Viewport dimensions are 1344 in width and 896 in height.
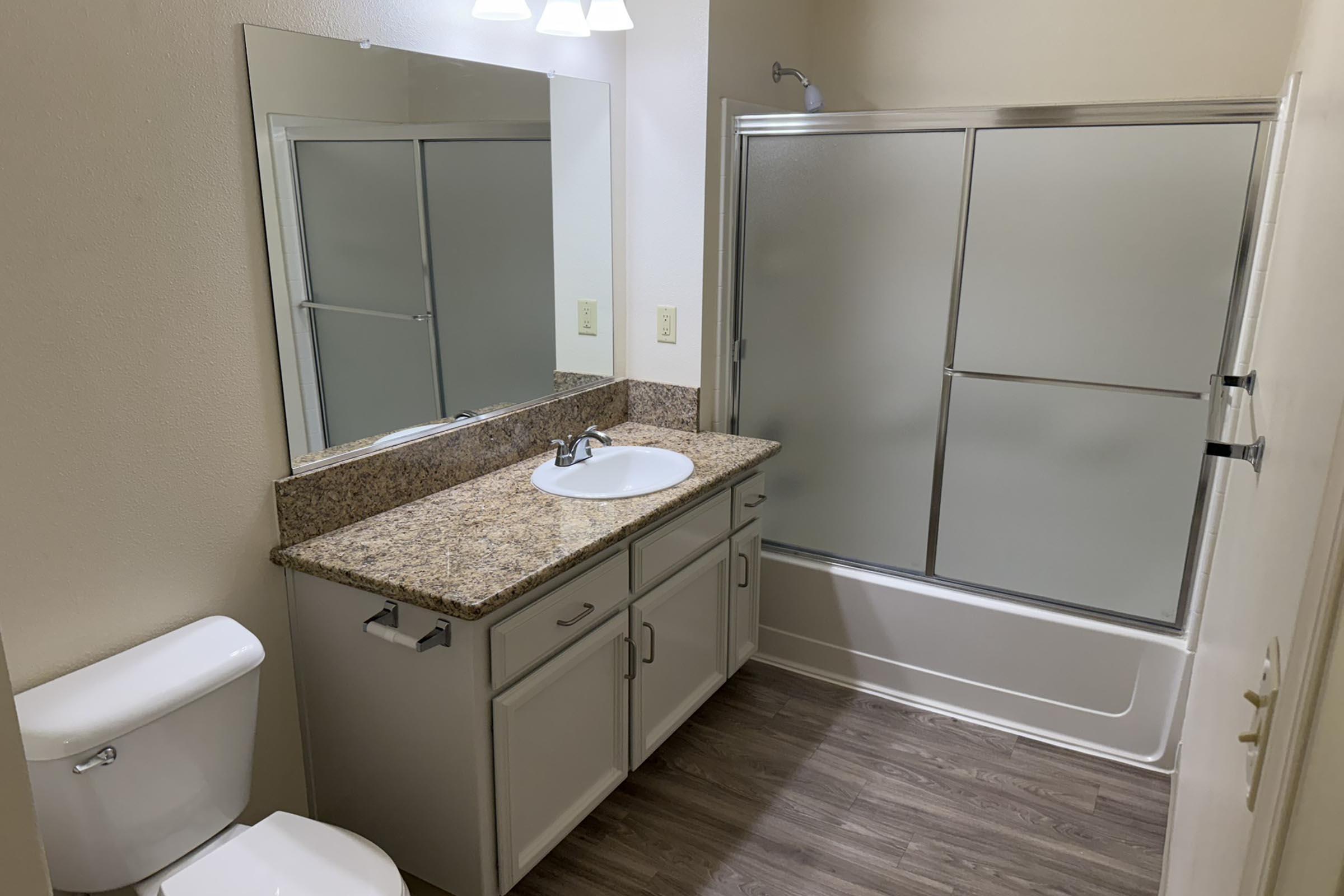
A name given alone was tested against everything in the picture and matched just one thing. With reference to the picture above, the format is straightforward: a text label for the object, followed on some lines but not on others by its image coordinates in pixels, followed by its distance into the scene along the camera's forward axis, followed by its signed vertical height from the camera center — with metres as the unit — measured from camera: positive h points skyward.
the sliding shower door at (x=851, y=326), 2.68 -0.29
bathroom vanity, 1.77 -0.90
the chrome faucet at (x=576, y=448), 2.47 -0.59
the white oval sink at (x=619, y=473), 2.44 -0.66
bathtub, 2.56 -1.26
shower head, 2.88 +0.41
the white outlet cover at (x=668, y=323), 2.86 -0.29
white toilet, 1.43 -0.91
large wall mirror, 1.86 -0.01
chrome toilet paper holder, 1.72 -0.76
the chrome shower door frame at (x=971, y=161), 2.24 +0.19
